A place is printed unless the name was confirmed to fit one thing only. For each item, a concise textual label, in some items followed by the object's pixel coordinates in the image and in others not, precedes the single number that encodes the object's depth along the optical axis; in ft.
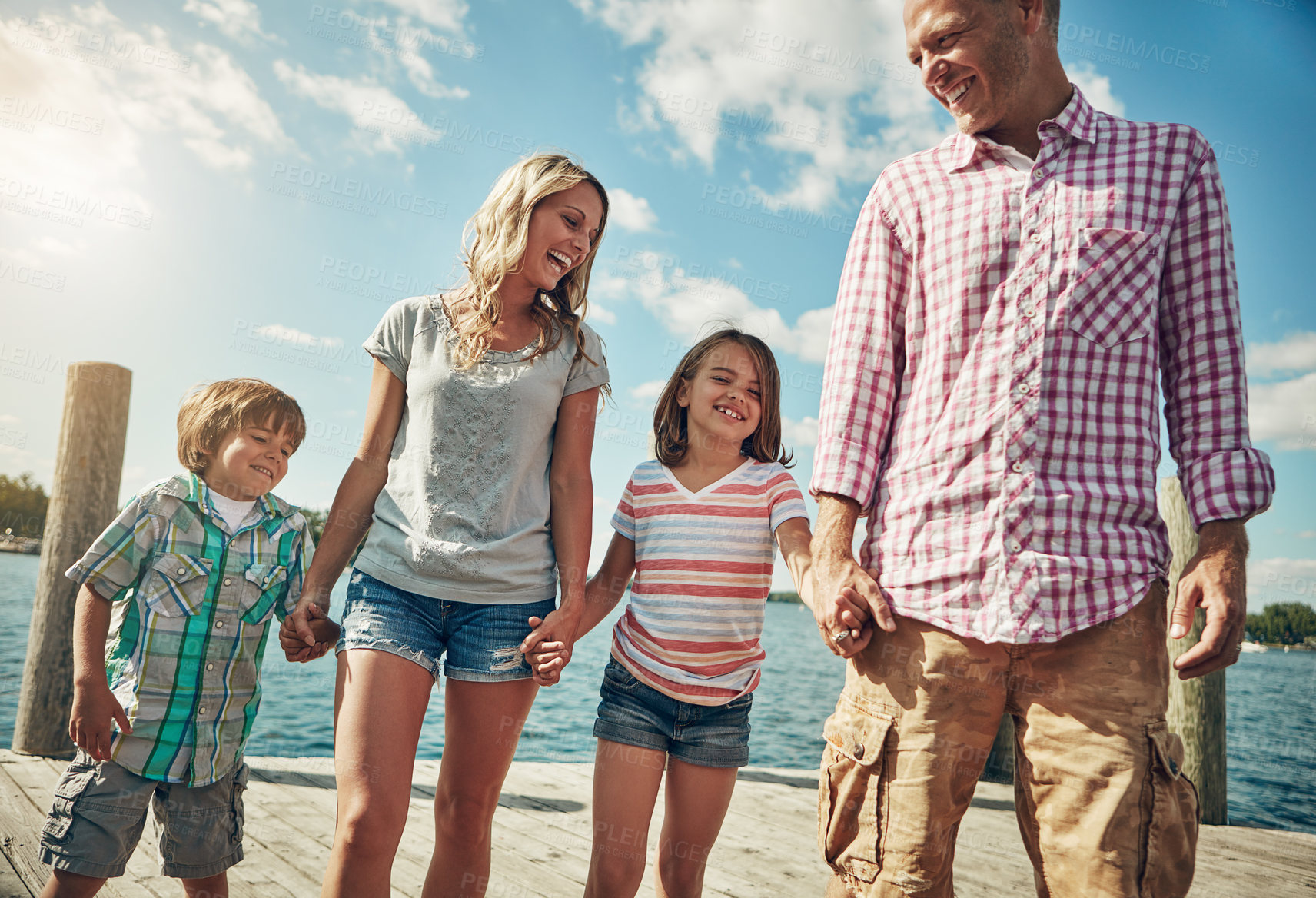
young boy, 6.50
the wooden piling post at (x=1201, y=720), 16.35
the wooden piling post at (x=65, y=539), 13.91
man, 4.33
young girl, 6.68
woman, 6.04
